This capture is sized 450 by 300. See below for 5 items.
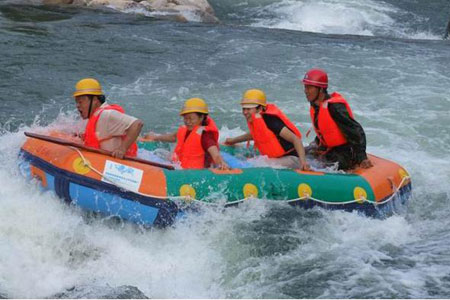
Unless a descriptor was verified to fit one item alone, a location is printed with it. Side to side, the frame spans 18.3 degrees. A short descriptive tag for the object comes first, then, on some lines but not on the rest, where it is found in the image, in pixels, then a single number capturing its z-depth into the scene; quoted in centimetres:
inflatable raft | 1228
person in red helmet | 1404
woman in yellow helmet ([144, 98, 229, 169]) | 1317
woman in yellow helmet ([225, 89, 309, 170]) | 1382
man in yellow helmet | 1274
